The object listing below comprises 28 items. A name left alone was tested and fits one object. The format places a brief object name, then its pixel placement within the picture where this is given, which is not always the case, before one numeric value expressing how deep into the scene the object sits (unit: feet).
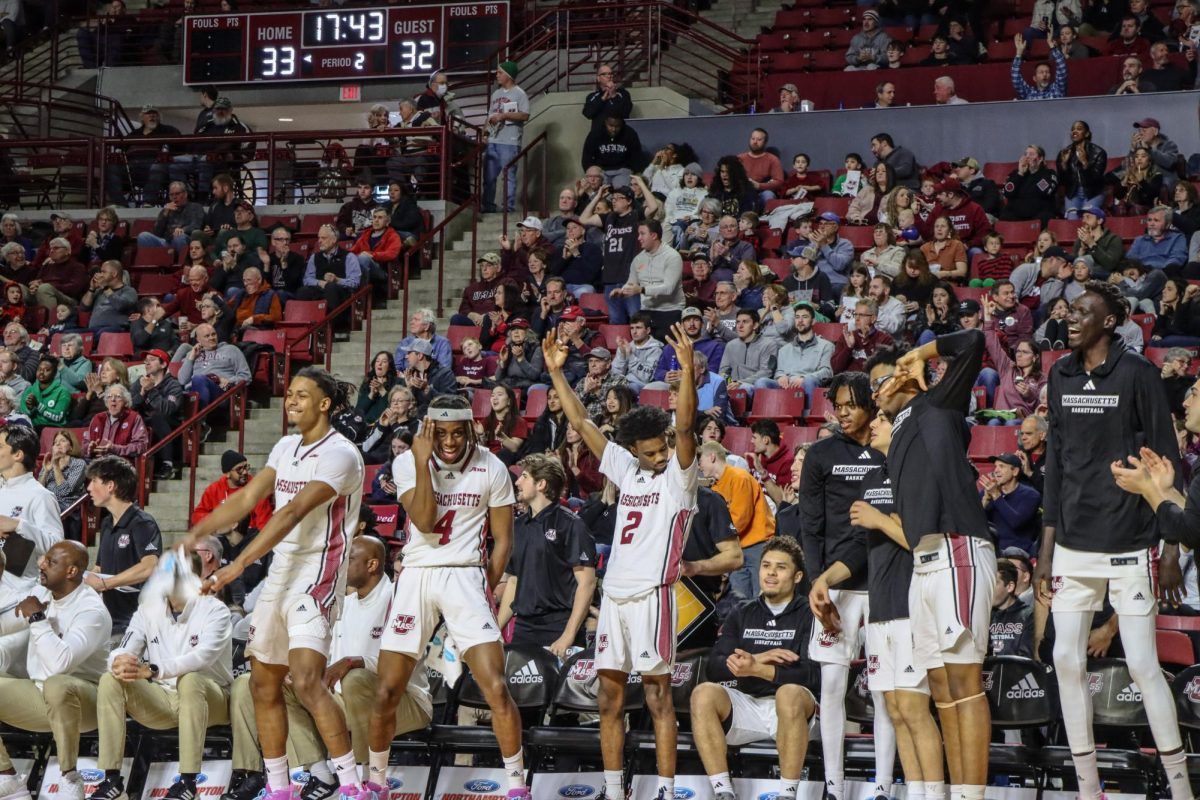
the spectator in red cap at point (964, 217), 51.13
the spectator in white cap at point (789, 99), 59.62
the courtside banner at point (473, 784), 27.37
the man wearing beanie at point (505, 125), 60.08
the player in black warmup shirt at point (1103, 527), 22.16
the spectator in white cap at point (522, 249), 52.16
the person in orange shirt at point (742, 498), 34.09
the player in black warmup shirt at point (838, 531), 25.00
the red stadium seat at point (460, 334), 50.14
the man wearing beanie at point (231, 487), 41.06
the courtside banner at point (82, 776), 28.78
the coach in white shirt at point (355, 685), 26.86
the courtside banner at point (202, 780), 28.45
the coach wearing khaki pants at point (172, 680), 27.30
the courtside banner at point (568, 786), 27.09
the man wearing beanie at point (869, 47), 61.93
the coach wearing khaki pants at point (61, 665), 28.14
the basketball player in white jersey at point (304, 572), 24.49
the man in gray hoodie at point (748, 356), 43.70
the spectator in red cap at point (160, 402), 46.60
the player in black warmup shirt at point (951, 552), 21.59
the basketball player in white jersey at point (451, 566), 25.34
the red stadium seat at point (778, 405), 41.78
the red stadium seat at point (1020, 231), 51.01
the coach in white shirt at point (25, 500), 31.22
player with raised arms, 25.41
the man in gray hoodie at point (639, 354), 44.29
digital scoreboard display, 67.36
